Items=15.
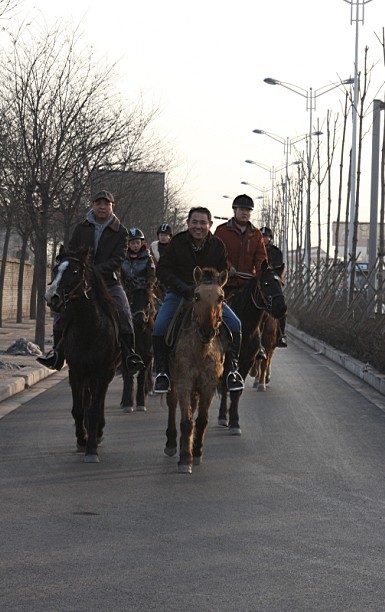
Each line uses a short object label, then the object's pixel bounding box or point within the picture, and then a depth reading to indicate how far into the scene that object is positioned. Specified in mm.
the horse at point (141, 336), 15914
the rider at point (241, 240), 14234
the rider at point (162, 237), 17672
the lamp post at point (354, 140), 34381
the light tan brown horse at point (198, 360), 10664
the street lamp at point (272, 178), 77375
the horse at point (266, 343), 19078
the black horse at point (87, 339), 11094
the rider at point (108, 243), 12117
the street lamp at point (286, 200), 63131
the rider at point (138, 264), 16375
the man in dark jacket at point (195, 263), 11742
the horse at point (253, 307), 14000
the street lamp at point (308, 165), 47250
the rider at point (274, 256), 18305
